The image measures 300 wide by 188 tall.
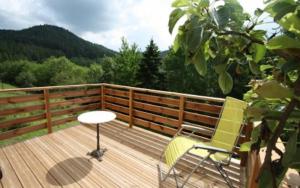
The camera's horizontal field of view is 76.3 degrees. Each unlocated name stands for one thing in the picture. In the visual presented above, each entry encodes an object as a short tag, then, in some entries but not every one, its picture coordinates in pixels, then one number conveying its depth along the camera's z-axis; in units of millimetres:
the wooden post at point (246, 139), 2639
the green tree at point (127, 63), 17719
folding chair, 2188
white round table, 3003
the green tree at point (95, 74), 22750
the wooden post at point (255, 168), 1126
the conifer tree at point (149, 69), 15781
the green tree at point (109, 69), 19120
